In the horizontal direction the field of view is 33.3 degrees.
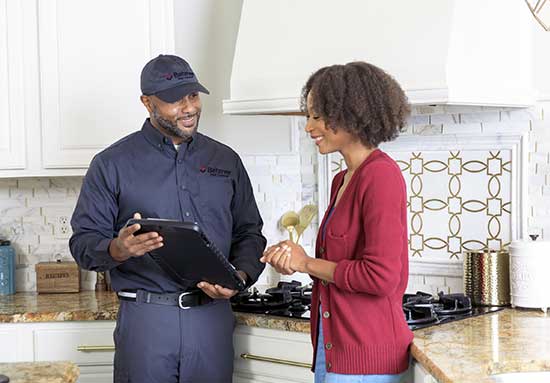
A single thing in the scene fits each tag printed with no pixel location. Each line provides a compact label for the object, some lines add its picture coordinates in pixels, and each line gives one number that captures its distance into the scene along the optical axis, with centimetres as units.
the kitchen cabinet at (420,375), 232
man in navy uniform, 291
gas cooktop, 292
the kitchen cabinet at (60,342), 331
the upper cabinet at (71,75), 357
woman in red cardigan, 224
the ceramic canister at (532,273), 304
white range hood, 291
